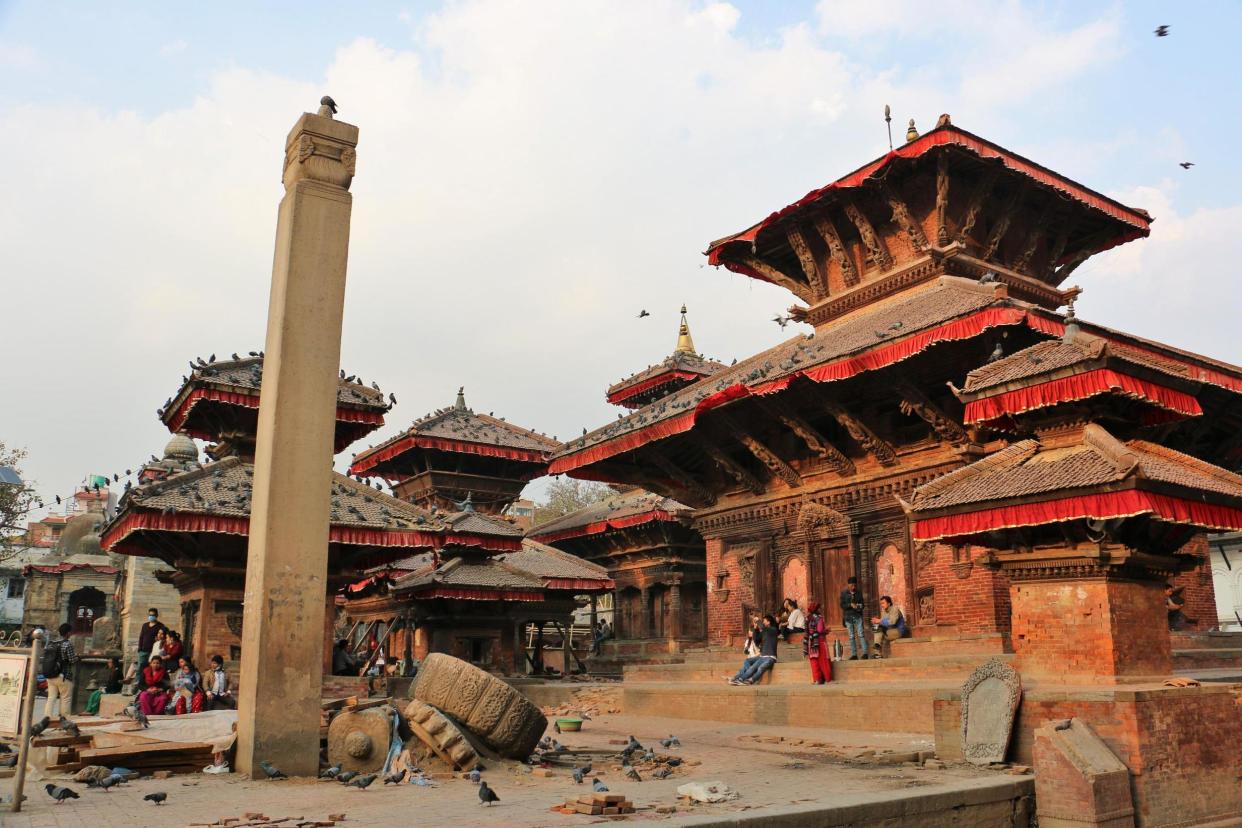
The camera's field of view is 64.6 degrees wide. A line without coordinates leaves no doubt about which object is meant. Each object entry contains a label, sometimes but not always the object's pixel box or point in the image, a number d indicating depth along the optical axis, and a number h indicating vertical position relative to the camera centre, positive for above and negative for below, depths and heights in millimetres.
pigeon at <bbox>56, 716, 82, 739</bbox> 11327 -1327
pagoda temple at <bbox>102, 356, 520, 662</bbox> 16469 +1700
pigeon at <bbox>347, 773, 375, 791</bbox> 8500 -1413
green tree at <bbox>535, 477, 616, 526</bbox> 69012 +8460
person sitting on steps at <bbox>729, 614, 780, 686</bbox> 16719 -713
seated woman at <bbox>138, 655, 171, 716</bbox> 13445 -1042
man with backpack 14969 -810
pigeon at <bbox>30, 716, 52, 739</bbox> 11560 -1311
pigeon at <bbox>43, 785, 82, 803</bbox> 7698 -1376
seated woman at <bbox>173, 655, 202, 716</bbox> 13641 -1034
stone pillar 9047 +1432
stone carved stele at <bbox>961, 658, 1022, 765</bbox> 9531 -874
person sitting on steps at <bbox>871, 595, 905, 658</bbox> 16547 -129
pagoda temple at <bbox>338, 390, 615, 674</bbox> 24344 +504
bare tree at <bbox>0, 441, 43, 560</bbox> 40375 +4590
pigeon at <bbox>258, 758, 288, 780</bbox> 8727 -1355
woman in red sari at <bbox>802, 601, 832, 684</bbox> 15242 -506
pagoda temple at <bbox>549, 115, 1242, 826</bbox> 9750 +2483
